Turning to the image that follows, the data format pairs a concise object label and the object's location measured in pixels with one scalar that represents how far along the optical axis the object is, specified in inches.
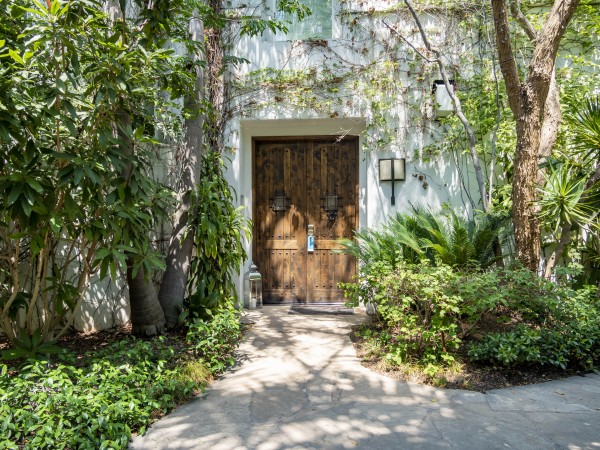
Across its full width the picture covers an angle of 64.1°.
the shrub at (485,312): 157.6
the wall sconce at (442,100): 251.9
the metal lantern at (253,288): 260.8
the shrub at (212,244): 192.2
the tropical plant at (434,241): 200.4
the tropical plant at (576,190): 183.0
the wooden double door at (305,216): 276.2
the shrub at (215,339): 166.6
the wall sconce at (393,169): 255.4
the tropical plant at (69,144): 121.9
